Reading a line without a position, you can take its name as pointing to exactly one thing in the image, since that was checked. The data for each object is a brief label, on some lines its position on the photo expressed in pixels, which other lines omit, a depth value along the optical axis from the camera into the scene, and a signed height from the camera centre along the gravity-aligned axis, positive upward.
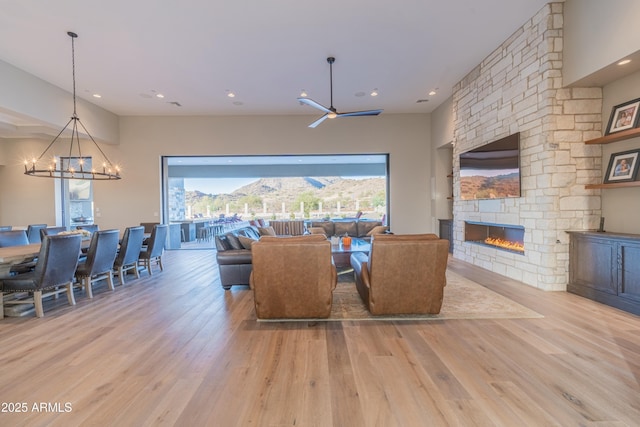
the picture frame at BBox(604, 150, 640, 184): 3.41 +0.51
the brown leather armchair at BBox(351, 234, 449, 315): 2.91 -0.72
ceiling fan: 4.33 +1.71
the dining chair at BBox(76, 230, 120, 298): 4.06 -0.73
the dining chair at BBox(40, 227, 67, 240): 5.13 -0.35
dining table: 3.22 -0.53
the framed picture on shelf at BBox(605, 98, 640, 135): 3.38 +1.15
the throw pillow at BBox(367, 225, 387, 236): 6.62 -0.53
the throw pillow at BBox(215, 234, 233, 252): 4.45 -0.55
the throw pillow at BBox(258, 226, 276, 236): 6.50 -0.51
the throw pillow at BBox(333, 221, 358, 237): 7.48 -0.56
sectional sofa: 4.29 -0.76
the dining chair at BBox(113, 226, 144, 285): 4.75 -0.69
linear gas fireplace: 4.84 -0.58
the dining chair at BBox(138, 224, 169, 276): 5.40 -0.72
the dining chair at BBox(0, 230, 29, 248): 4.41 -0.42
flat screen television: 4.55 +0.70
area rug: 3.14 -1.26
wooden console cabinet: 3.12 -0.79
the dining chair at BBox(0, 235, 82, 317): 3.32 -0.77
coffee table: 4.60 -0.73
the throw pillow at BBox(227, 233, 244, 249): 4.46 -0.52
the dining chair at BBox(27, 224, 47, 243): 5.29 -0.42
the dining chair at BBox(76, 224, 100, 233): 6.03 -0.34
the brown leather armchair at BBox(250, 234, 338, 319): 2.87 -0.73
